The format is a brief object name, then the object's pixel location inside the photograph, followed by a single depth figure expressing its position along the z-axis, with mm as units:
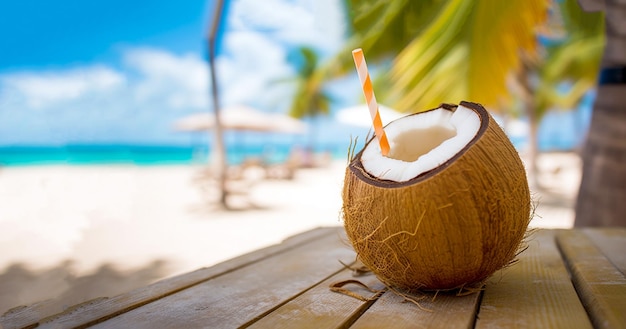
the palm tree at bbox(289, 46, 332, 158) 19234
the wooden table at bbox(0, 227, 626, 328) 246
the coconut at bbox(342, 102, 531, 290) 261
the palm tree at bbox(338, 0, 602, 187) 2711
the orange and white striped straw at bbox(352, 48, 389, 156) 300
